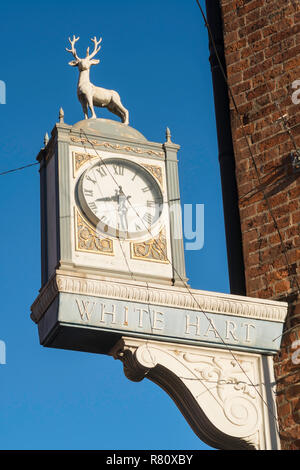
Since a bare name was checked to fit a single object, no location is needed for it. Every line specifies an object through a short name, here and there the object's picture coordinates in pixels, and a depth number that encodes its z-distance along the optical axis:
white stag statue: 11.19
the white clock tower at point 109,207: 10.15
